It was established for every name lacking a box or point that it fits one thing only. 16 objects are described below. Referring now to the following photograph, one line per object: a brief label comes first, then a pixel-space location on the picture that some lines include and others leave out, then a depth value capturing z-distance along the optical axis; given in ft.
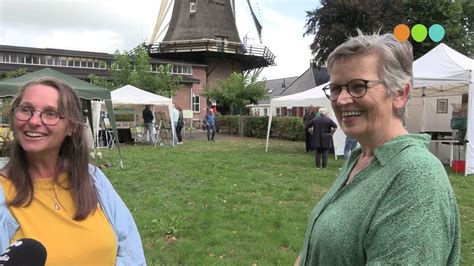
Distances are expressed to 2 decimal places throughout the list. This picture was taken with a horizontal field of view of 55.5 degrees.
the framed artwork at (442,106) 53.16
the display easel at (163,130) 68.18
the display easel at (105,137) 63.26
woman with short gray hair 3.99
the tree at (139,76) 91.20
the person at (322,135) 38.96
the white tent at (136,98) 60.95
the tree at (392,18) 81.25
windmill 140.26
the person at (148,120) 68.03
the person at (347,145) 40.61
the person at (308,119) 52.08
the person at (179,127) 69.17
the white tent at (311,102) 48.57
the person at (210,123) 73.31
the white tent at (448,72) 35.53
